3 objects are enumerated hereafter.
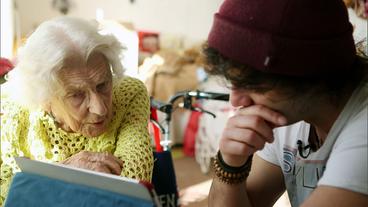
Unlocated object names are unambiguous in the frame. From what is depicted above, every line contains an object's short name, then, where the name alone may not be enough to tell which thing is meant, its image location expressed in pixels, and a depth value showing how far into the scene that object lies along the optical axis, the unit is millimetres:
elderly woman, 1230
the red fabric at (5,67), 1600
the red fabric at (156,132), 1833
